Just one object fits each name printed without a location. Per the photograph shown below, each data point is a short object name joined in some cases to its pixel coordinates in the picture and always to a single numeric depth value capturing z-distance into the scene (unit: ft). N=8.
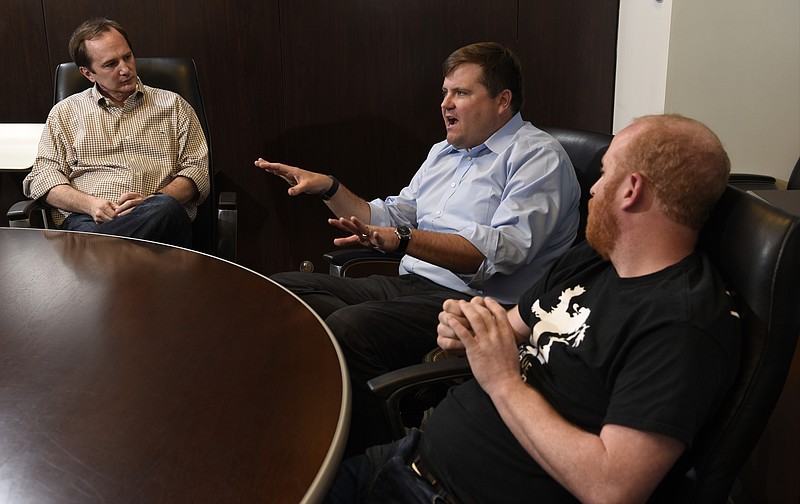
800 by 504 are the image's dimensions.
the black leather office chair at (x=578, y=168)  6.57
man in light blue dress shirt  6.08
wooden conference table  2.92
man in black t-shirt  3.31
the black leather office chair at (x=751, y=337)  3.31
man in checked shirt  8.84
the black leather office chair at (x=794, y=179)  8.61
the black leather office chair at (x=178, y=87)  9.16
